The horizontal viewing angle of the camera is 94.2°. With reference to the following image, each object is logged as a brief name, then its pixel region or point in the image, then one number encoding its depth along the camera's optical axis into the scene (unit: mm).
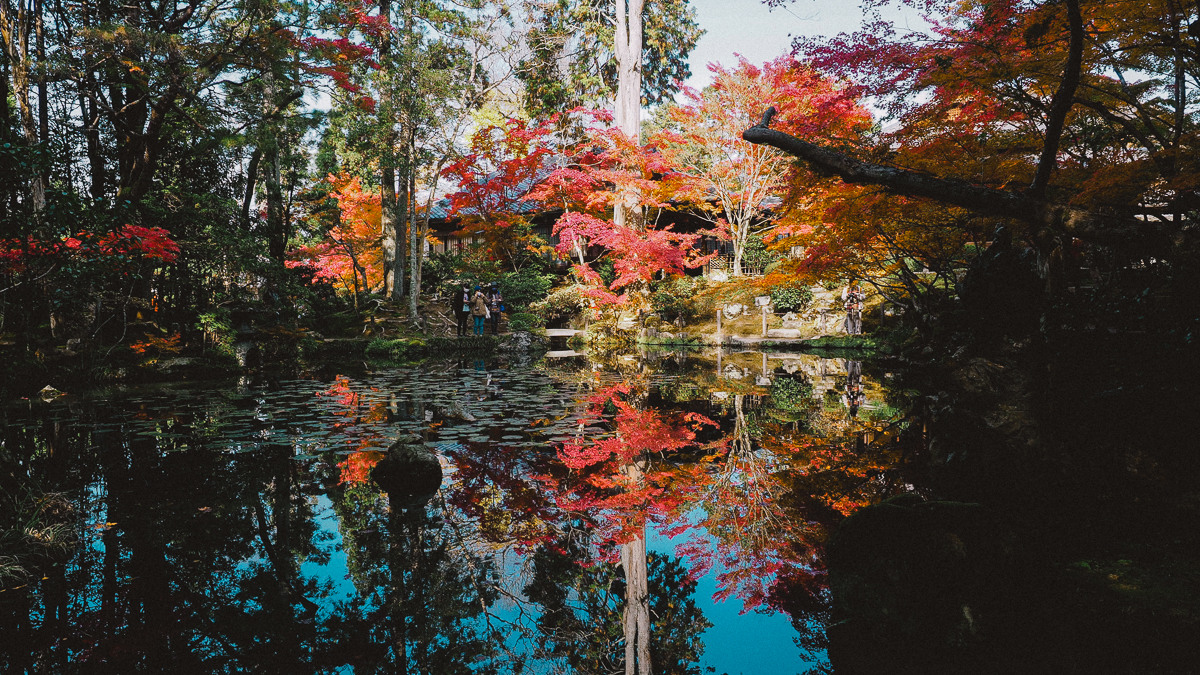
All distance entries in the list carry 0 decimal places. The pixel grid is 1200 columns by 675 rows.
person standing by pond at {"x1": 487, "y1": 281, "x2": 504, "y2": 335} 17766
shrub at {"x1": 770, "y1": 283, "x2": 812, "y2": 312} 17672
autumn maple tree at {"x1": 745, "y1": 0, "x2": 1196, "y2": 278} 3959
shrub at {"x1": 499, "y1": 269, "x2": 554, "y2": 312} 20359
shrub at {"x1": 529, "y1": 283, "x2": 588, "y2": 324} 20219
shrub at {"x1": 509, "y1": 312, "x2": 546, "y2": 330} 18703
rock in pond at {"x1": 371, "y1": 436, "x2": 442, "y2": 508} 4676
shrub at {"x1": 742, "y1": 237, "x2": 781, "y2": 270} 21984
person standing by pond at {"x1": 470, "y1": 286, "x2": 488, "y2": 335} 16703
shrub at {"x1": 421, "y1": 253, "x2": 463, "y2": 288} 21231
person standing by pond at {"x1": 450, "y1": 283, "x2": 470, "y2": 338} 16641
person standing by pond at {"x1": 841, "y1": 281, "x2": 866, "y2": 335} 15470
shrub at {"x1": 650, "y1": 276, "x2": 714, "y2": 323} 19719
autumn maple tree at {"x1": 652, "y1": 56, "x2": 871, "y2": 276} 17359
